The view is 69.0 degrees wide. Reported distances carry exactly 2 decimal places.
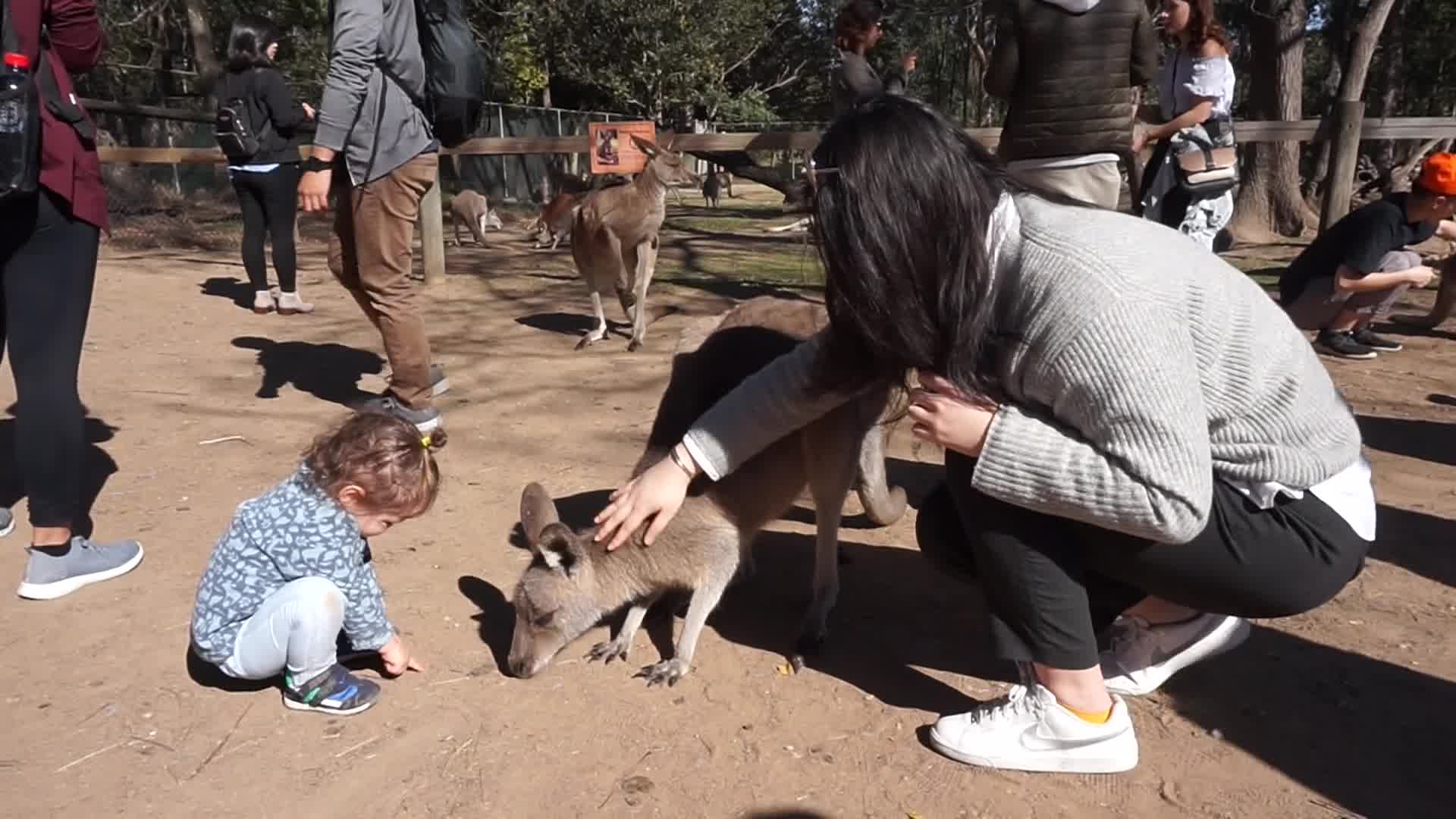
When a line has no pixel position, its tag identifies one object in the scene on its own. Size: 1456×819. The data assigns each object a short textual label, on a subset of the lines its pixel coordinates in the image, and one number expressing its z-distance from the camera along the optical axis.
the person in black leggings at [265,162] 6.62
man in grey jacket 3.81
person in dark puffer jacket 3.84
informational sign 8.58
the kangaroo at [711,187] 18.88
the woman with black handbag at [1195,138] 4.72
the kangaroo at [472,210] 11.27
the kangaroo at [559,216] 10.65
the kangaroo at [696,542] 2.73
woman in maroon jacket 2.73
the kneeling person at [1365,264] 4.72
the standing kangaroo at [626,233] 6.30
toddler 2.34
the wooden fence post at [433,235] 7.43
